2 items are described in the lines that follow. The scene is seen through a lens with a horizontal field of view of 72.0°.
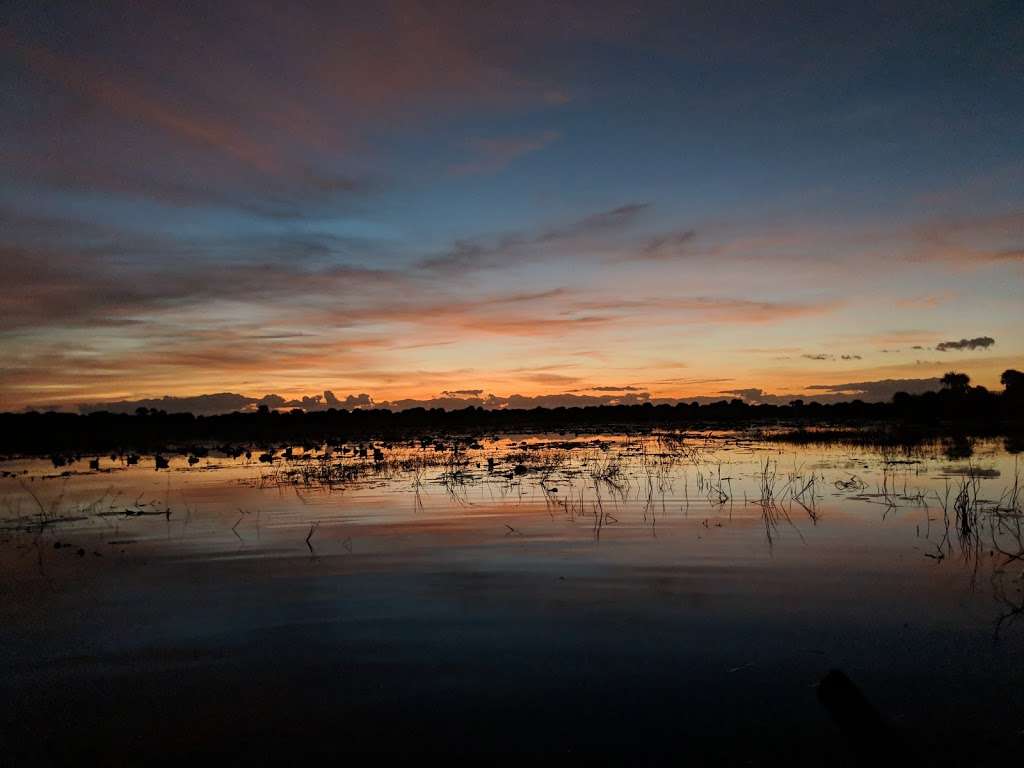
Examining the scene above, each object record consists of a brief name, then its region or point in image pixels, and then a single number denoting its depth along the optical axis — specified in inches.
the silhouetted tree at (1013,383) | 2092.3
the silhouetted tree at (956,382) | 2361.0
